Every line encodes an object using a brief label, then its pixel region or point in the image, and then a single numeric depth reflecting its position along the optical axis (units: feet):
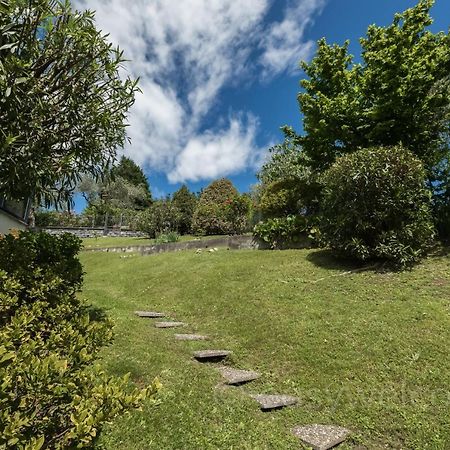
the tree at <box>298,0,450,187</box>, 33.17
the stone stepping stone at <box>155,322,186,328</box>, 22.86
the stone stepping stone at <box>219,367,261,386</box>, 15.34
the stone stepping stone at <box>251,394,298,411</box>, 13.41
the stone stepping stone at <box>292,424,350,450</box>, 11.37
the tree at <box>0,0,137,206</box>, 11.02
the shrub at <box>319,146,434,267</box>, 27.12
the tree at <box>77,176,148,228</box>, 112.88
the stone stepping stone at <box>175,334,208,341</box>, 20.38
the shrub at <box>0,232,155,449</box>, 5.55
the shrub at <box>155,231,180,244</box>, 61.97
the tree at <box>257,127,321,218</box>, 43.29
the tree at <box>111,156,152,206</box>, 196.67
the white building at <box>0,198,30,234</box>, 31.65
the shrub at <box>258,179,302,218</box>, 43.50
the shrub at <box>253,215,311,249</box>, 39.65
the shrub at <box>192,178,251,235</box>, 65.46
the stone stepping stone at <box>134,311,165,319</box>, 25.29
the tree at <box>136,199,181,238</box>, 78.43
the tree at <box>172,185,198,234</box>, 84.38
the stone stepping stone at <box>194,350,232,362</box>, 17.53
